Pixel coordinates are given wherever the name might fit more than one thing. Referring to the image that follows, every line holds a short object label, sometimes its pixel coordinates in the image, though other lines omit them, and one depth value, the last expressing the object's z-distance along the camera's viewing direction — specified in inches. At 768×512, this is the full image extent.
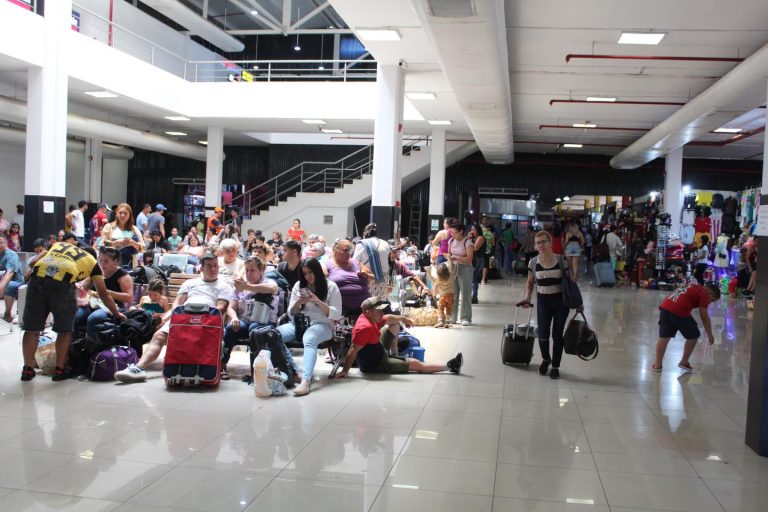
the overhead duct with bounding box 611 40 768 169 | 451.6
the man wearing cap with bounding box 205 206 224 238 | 762.5
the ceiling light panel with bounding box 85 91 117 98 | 708.7
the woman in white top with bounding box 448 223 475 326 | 455.8
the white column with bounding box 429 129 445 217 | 892.0
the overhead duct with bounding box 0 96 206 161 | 660.1
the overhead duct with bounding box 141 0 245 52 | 818.2
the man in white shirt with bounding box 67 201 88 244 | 682.2
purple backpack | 263.9
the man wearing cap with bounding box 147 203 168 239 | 714.2
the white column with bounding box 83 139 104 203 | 971.9
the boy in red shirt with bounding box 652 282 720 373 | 315.6
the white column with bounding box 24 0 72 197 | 519.2
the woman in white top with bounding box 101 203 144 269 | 381.7
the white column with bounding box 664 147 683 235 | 927.0
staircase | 981.8
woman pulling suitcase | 302.2
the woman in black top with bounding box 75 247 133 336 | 288.2
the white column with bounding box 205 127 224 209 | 927.0
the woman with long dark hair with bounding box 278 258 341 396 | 276.5
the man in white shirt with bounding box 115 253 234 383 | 280.5
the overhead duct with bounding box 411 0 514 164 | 326.0
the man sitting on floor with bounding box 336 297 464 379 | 280.8
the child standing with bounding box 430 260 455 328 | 449.4
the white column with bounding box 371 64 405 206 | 558.9
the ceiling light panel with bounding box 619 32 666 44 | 442.9
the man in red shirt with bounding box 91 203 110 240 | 637.9
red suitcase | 257.0
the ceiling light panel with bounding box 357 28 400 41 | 468.2
